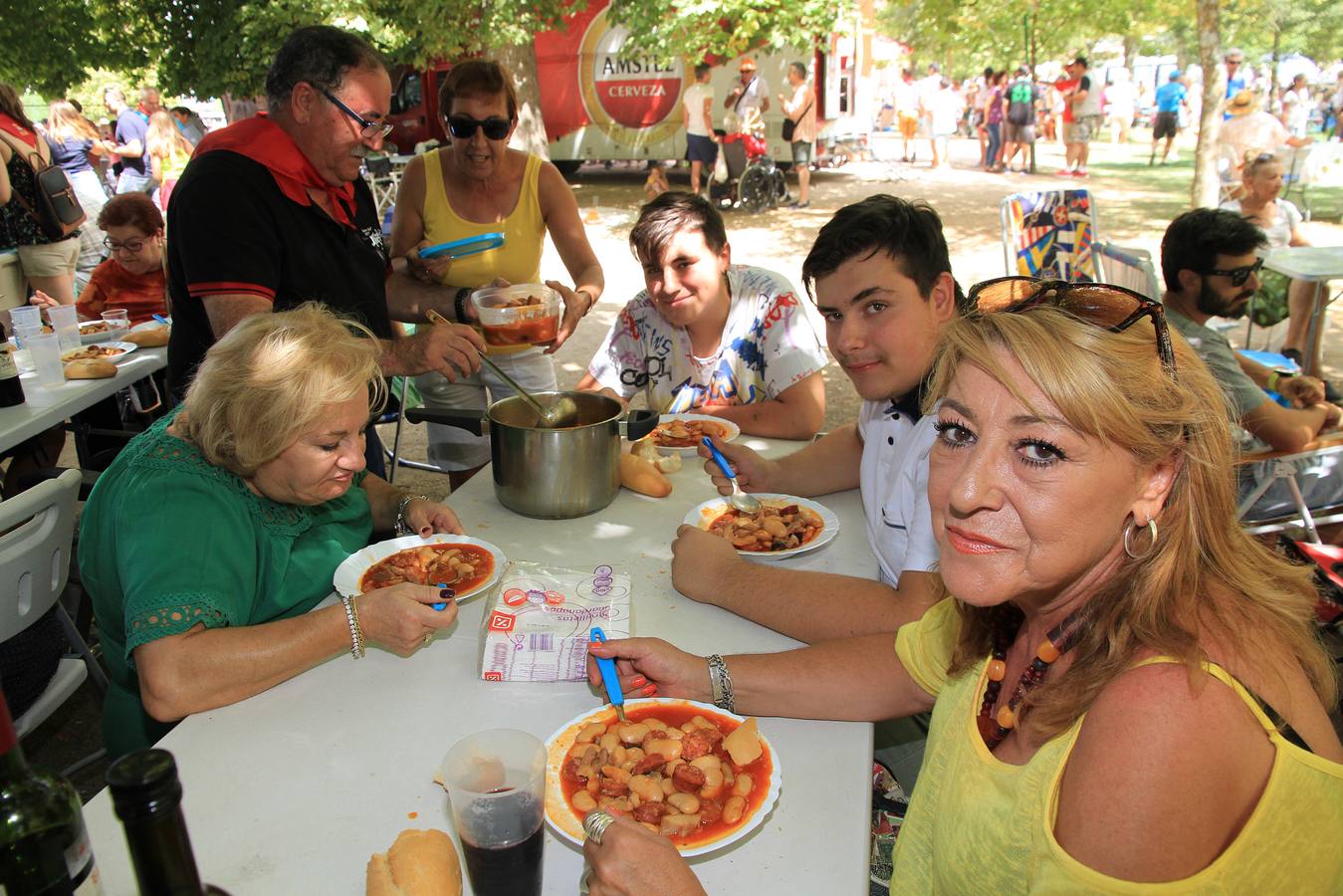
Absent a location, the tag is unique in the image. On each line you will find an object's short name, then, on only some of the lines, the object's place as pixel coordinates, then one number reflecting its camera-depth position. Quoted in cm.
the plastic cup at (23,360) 392
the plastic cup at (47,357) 374
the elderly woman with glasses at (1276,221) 594
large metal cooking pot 219
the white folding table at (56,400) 331
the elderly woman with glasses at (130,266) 479
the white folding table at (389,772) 120
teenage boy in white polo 175
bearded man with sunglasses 332
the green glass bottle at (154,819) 59
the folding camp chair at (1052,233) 636
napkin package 163
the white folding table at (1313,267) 512
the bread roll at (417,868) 111
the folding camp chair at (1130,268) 504
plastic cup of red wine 105
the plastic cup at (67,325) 426
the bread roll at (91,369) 384
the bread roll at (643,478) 248
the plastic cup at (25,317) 389
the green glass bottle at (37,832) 70
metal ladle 239
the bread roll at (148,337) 439
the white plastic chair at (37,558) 207
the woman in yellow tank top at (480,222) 335
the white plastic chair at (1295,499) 304
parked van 1408
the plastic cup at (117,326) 459
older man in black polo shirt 242
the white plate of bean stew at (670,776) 122
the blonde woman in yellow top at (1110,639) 92
